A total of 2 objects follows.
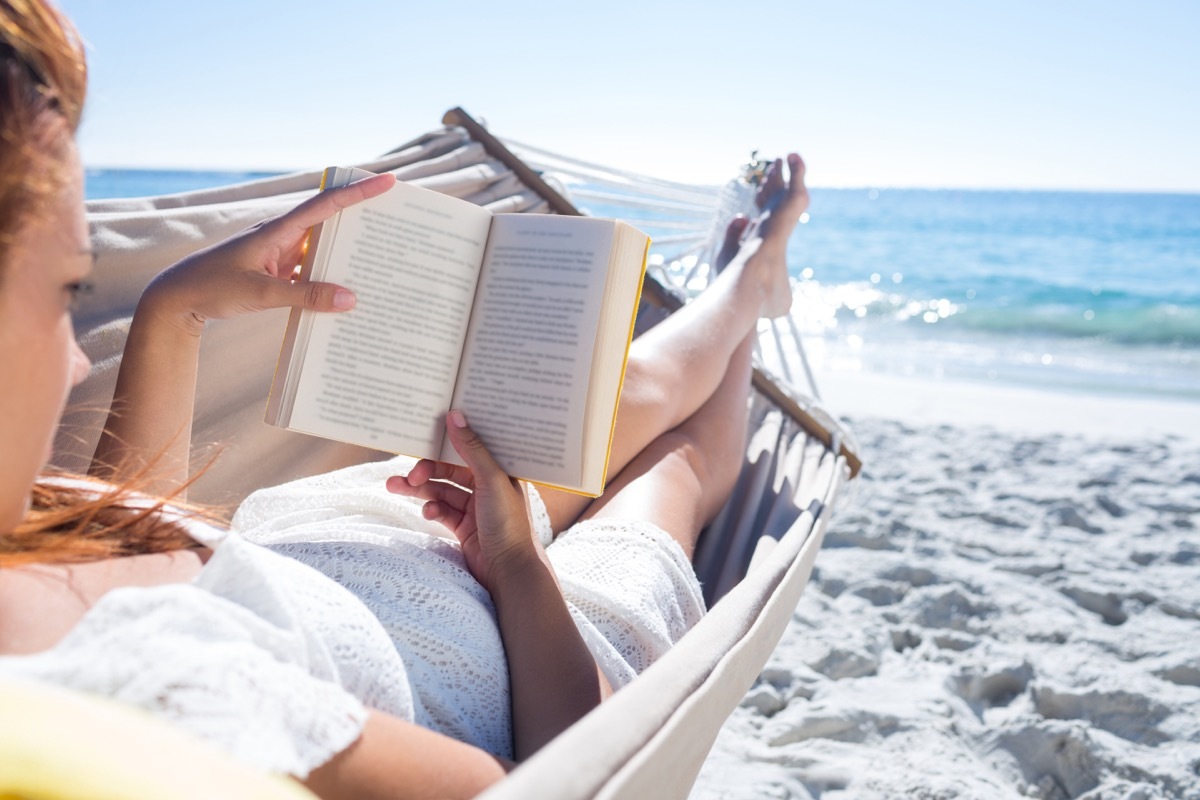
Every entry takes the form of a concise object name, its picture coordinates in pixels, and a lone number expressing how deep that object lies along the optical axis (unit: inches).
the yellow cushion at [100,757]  15.2
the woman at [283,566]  20.3
